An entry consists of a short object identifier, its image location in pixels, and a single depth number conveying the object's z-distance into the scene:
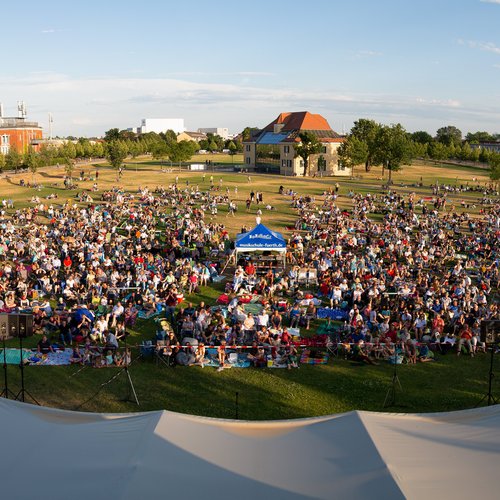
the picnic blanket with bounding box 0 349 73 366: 13.87
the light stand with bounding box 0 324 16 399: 11.45
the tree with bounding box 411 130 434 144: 140.38
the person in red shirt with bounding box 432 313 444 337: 15.21
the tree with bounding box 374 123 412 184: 66.07
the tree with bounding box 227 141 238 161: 103.61
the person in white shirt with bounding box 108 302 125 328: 16.58
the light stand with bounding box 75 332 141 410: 11.70
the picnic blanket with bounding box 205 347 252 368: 13.87
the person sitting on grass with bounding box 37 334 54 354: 14.34
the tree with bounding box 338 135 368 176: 68.38
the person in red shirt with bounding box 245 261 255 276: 21.95
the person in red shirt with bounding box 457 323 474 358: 14.80
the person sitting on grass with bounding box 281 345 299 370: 13.83
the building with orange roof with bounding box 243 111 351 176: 72.56
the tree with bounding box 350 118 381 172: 70.79
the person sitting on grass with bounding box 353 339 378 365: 14.18
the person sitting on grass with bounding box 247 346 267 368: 13.85
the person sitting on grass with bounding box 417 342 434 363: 14.38
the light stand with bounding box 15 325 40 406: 11.49
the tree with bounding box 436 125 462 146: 129.27
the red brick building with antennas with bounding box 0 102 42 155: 109.50
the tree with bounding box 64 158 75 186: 62.36
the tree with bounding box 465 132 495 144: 172.15
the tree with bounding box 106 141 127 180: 67.50
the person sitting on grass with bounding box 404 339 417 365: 14.27
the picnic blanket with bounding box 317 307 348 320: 17.45
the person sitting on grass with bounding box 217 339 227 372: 13.77
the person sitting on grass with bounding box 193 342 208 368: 13.86
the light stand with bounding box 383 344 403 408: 11.87
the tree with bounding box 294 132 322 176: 70.25
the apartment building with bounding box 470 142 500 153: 149.55
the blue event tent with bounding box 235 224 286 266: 23.42
